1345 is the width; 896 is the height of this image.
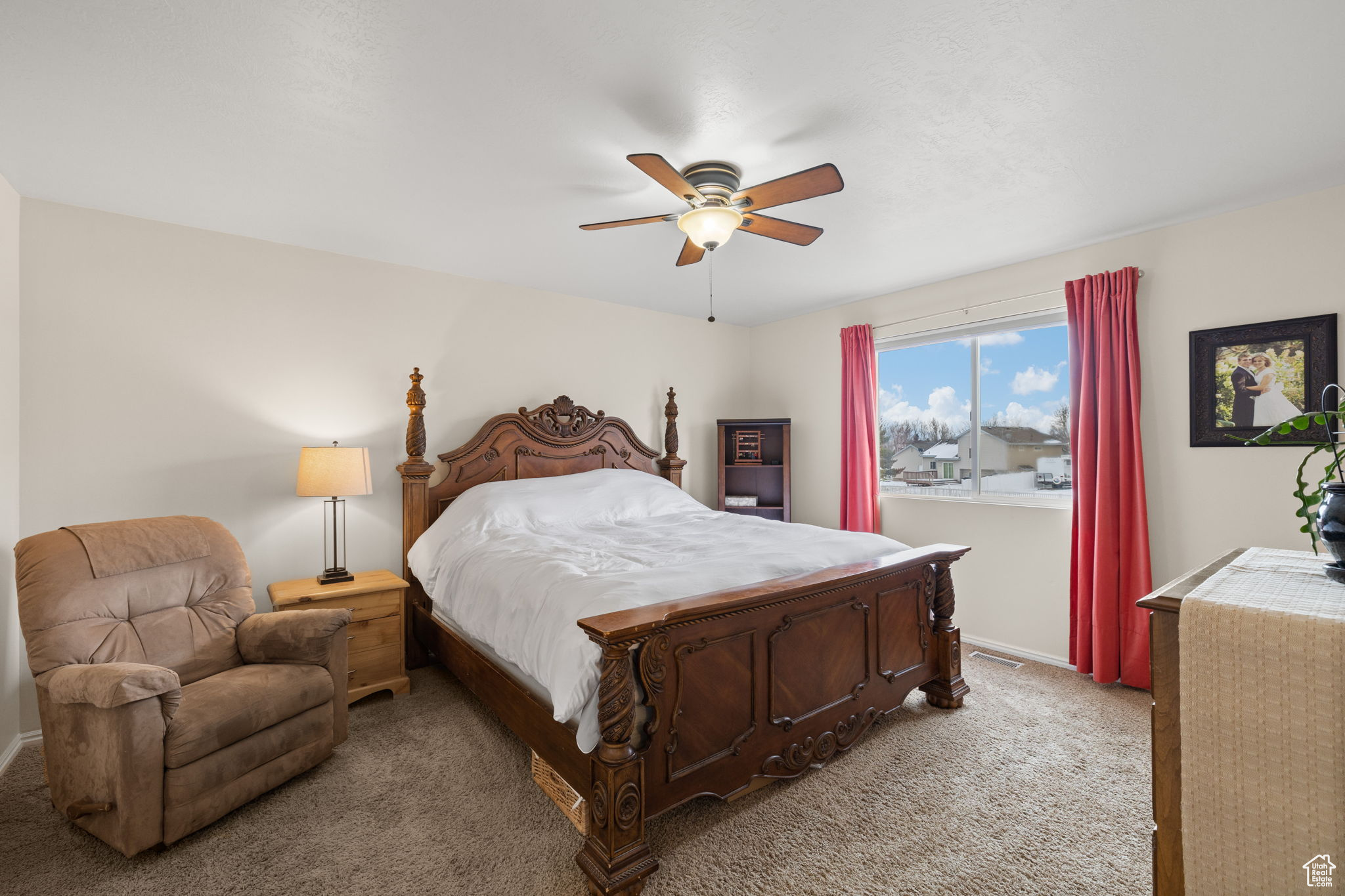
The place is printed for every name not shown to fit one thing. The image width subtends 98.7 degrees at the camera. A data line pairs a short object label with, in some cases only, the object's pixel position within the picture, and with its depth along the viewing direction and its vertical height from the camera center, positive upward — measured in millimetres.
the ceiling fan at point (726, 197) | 2031 +973
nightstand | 2941 -904
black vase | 1201 -154
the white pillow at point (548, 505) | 3311 -342
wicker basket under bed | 1939 -1219
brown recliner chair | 1823 -819
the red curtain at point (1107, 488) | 3182 -209
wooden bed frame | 1716 -905
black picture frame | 2695 +431
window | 3727 +278
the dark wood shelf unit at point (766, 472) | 5004 -190
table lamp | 3023 -119
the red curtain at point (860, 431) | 4477 +156
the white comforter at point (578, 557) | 1947 -483
